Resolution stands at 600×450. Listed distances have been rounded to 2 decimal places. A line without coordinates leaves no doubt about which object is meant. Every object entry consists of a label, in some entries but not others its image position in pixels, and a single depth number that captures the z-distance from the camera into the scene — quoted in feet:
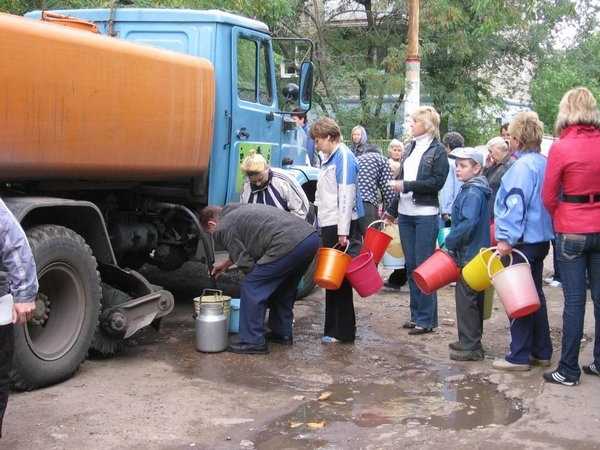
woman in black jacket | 22.24
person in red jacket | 17.46
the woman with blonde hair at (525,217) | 18.79
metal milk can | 21.02
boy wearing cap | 20.31
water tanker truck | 16.80
